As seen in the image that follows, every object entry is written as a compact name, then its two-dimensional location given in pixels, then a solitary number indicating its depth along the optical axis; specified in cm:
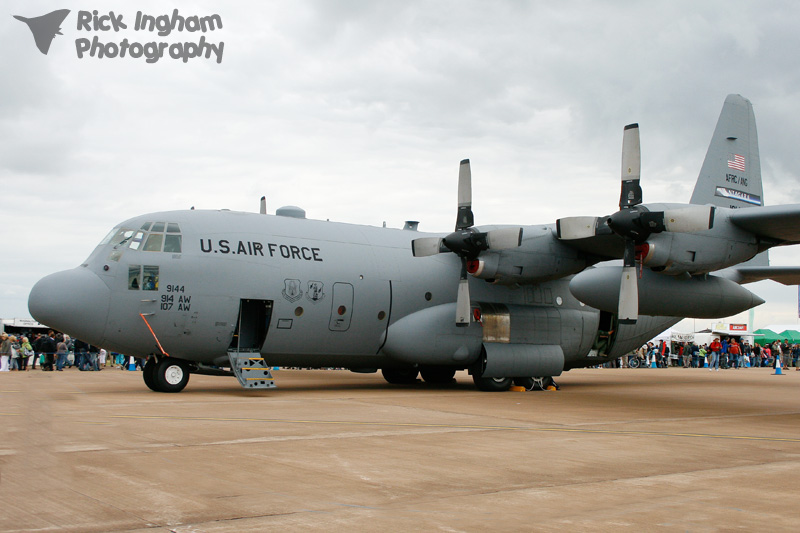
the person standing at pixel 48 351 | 2762
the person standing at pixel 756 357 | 4931
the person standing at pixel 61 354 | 2733
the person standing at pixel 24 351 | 2835
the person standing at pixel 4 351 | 2753
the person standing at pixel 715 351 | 4053
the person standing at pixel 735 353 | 4353
